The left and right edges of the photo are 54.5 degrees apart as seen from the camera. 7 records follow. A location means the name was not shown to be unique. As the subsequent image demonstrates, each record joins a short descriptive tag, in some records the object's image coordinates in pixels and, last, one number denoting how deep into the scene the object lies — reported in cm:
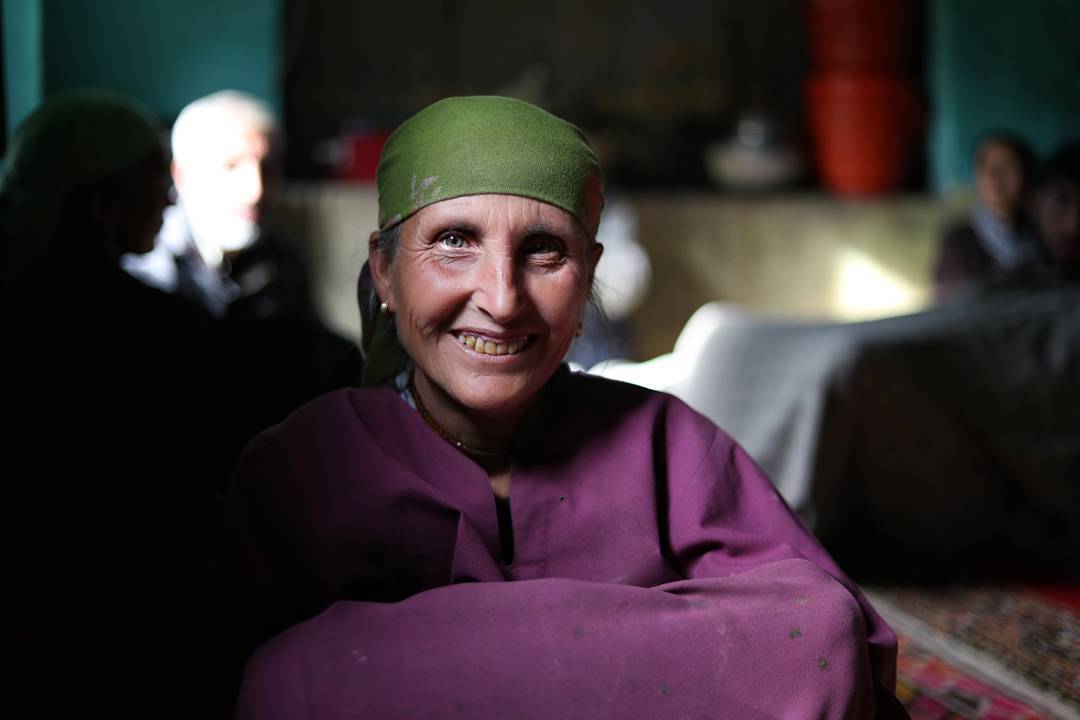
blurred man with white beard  344
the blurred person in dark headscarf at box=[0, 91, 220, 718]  145
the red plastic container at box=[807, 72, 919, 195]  601
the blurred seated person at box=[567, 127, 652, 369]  511
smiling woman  113
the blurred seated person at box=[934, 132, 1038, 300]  490
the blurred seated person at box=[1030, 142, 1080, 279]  392
